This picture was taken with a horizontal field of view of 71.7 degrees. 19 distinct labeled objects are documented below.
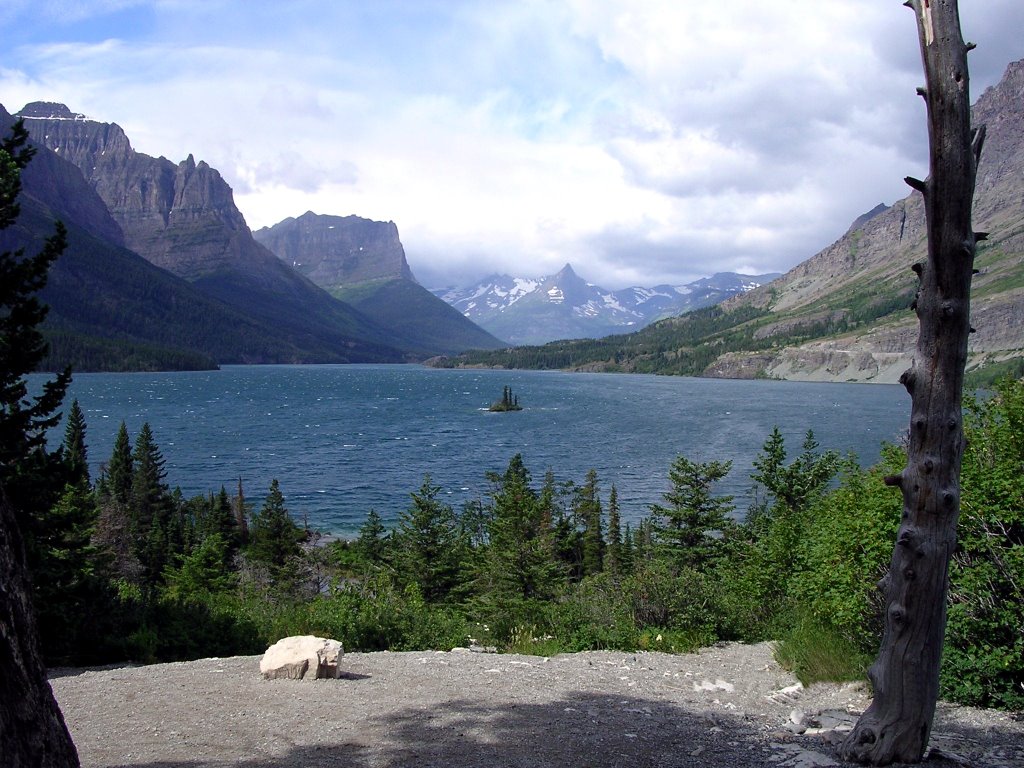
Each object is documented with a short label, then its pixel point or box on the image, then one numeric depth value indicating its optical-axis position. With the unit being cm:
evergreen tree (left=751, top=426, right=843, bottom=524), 3338
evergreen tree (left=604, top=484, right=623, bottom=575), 4452
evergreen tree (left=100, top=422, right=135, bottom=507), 6269
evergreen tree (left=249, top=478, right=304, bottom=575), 4838
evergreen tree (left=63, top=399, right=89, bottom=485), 6390
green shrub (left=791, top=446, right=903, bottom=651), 1136
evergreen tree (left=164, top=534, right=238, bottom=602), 3597
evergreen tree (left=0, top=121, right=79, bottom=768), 1480
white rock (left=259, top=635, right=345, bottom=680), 1112
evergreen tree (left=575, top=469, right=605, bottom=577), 5103
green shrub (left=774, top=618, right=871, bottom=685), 1135
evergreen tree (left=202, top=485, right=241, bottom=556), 5343
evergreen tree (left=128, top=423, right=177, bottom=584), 5153
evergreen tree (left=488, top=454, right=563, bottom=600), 3084
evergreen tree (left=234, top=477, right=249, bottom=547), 5762
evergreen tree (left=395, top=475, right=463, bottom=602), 3638
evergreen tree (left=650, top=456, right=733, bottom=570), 3209
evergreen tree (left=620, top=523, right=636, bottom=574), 4219
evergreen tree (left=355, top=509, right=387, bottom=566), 4288
